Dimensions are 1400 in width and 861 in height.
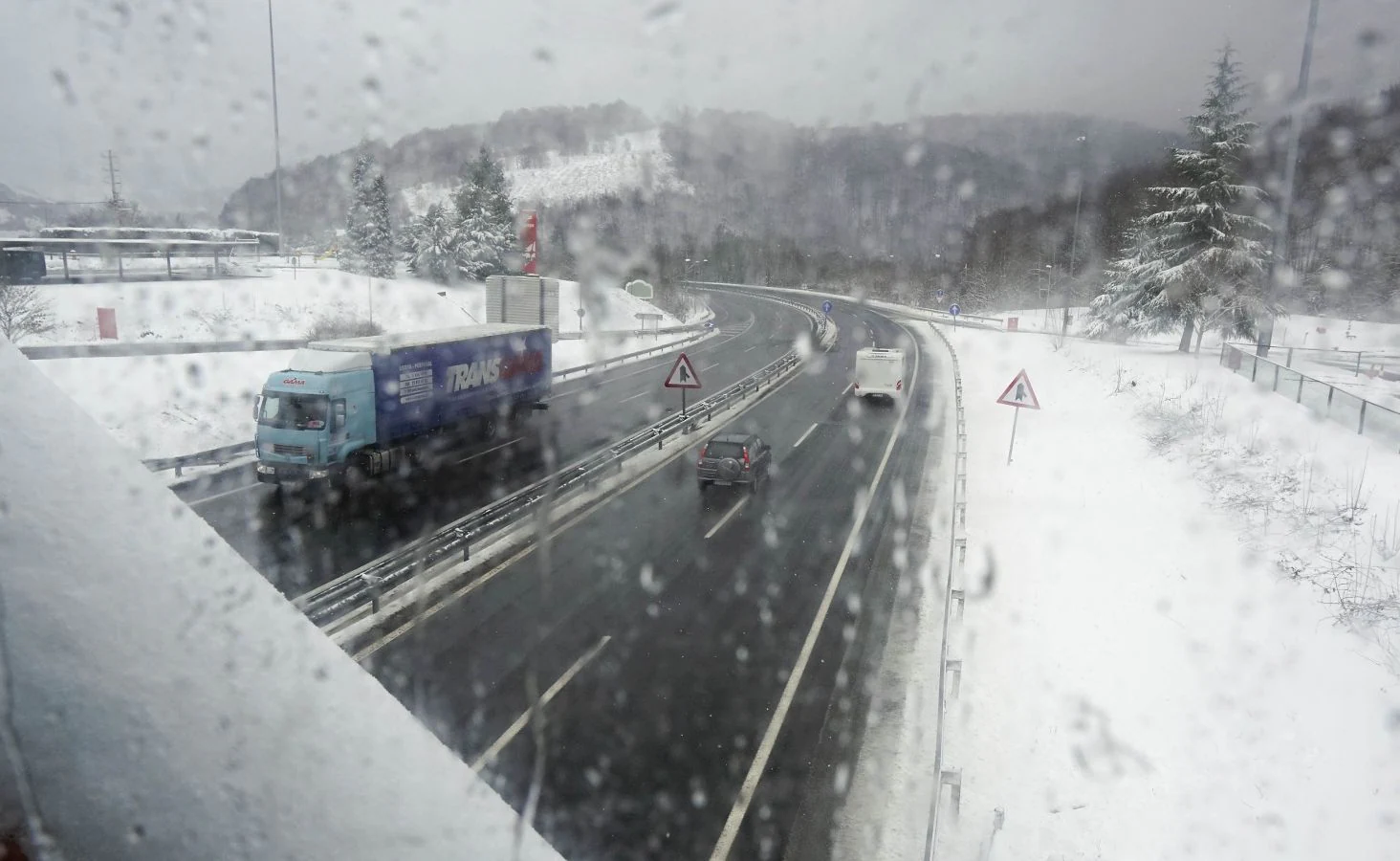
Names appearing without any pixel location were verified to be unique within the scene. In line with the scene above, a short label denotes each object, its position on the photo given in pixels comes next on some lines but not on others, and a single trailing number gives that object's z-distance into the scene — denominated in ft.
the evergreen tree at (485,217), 197.98
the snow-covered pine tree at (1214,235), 118.52
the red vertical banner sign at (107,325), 88.79
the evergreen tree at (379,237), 185.16
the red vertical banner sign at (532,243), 173.27
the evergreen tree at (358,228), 186.80
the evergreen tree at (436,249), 192.95
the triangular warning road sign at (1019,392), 65.00
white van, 104.53
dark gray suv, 63.00
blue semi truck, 58.13
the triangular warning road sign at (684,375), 77.51
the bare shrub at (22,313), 75.56
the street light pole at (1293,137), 67.26
